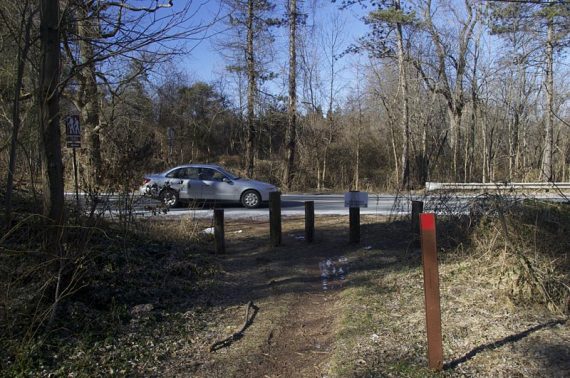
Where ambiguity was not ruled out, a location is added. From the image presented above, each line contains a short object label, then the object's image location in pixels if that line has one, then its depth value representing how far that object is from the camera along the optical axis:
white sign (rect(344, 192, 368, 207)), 9.03
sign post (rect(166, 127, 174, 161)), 25.60
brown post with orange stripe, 3.62
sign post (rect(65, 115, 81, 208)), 11.16
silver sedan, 16.33
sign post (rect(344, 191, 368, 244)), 8.98
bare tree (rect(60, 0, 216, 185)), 5.47
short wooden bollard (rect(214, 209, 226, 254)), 8.51
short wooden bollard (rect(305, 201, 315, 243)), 9.24
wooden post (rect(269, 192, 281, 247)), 9.00
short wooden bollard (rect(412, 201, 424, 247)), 8.44
